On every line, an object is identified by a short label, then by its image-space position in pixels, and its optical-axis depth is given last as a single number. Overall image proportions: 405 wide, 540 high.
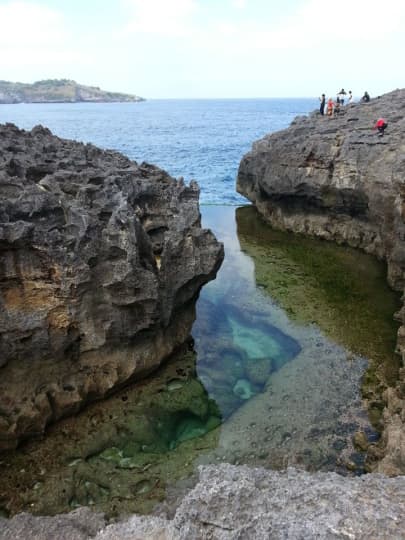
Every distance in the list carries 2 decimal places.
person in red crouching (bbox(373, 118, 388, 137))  23.64
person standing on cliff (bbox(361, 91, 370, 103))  33.25
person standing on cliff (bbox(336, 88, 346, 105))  33.28
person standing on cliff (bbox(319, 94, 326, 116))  31.74
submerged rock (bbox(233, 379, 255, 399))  13.31
